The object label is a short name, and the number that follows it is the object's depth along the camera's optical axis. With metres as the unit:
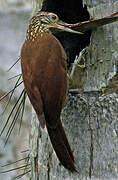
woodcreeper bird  4.48
